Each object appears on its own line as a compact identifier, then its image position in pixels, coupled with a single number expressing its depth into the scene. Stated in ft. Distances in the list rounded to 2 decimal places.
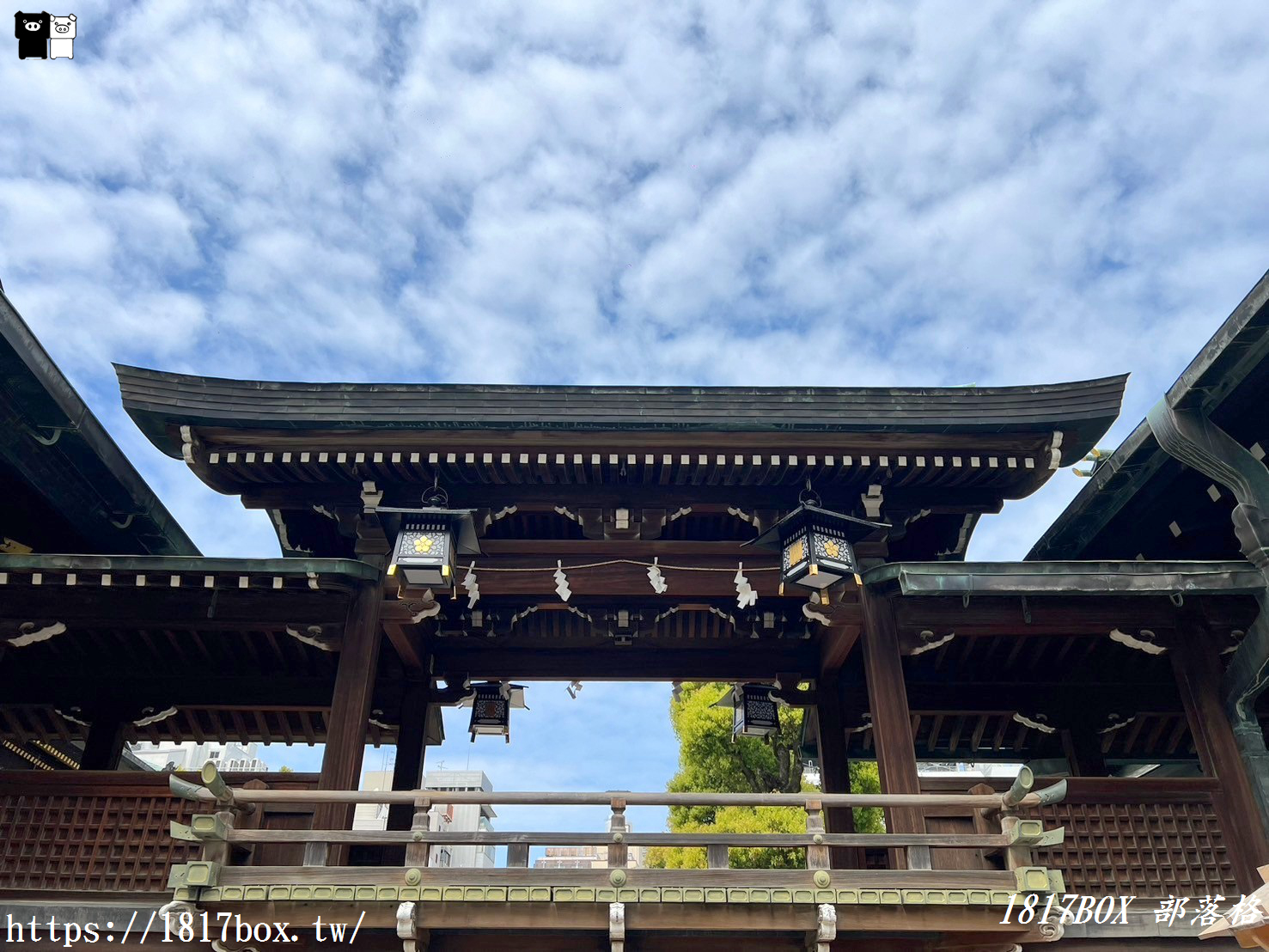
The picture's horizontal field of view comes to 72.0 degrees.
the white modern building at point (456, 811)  179.73
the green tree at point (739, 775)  71.61
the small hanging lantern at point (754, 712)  42.29
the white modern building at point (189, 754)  205.46
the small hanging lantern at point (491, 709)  43.21
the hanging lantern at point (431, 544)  32.81
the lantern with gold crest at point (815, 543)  32.58
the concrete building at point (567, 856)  262.67
